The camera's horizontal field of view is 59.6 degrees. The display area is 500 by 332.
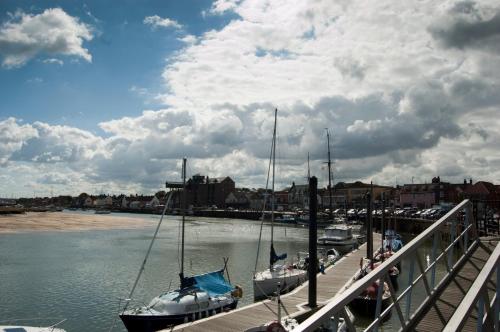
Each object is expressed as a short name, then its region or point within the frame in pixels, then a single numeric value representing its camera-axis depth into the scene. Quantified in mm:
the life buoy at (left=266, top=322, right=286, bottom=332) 15172
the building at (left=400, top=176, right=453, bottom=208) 143875
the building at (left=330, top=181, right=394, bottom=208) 180500
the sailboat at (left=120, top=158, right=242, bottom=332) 21719
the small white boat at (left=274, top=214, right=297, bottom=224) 142588
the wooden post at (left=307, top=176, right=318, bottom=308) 22516
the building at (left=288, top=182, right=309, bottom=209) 184125
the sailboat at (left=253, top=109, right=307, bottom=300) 29406
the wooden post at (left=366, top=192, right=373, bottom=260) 39969
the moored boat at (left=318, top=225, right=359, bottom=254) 60406
